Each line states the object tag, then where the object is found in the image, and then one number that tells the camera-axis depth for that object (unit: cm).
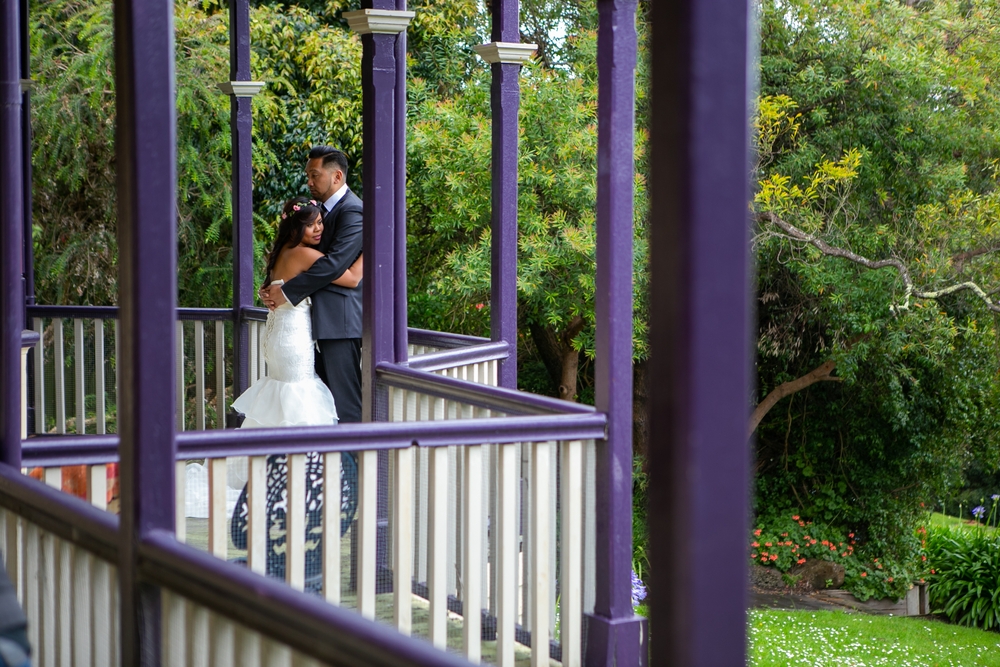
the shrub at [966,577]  1413
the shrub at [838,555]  1491
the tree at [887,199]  1370
